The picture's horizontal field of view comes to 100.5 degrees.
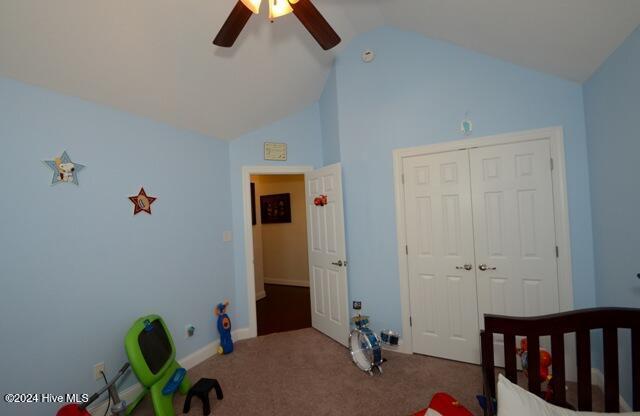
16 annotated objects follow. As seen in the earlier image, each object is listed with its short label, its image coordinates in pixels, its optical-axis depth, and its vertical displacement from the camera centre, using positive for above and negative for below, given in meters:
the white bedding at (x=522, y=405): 0.99 -0.77
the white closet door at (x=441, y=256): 2.40 -0.47
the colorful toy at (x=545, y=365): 1.69 -1.05
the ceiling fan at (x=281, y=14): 1.40 +1.08
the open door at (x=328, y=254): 2.80 -0.49
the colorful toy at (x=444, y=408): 1.23 -0.97
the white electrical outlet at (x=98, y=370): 1.89 -1.08
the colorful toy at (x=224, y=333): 2.79 -1.25
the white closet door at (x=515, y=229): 2.16 -0.22
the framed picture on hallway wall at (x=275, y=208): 5.41 +0.08
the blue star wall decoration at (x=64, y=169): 1.75 +0.36
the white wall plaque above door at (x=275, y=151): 3.21 +0.75
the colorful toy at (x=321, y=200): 2.96 +0.11
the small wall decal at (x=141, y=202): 2.21 +0.14
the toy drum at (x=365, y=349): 2.30 -1.25
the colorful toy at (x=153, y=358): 1.72 -0.98
